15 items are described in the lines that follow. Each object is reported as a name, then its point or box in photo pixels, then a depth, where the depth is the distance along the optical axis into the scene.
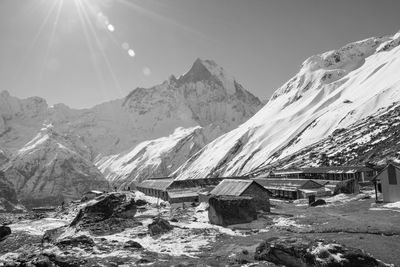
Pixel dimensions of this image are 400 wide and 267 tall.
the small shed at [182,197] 85.50
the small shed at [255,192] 58.97
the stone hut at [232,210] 47.16
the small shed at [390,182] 52.56
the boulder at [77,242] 32.91
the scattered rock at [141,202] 80.59
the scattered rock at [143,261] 28.67
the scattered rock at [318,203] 63.03
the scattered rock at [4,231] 54.88
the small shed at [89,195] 116.31
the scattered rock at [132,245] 34.31
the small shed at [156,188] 102.31
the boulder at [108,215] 49.50
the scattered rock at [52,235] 46.88
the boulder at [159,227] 42.34
